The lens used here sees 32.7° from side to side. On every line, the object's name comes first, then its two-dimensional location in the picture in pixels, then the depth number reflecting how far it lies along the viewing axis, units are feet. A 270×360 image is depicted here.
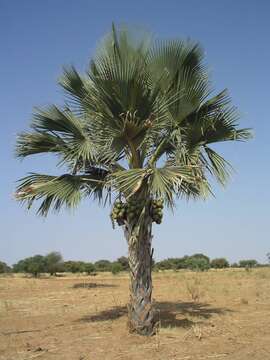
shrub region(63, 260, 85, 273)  171.22
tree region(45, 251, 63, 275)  152.74
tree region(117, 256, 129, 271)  184.09
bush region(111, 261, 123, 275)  158.93
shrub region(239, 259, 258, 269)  239.71
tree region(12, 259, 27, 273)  152.25
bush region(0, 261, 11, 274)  177.19
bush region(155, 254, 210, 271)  176.04
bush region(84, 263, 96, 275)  170.24
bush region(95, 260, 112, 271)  218.38
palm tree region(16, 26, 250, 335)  28.91
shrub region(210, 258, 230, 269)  223.92
